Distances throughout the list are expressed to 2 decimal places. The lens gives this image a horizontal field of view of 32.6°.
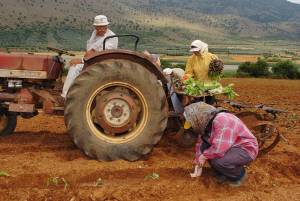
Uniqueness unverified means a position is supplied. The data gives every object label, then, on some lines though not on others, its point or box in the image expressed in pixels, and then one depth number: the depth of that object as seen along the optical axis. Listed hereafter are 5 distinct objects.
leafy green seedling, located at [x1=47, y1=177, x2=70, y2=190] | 5.57
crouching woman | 5.63
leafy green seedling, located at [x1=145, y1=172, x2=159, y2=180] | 5.90
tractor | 6.38
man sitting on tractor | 6.92
